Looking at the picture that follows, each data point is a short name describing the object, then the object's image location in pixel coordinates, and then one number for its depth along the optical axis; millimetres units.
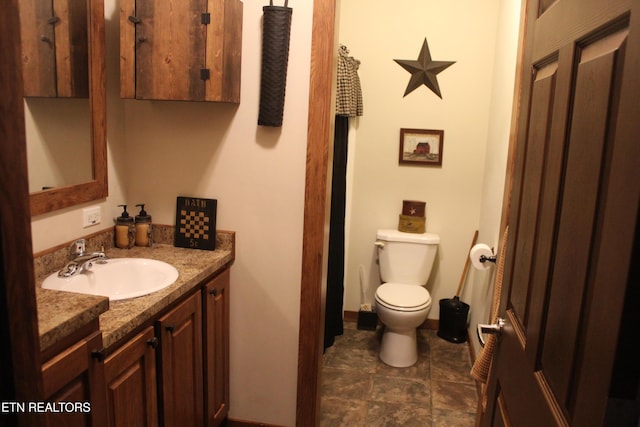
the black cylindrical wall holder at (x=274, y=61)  1962
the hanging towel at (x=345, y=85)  3084
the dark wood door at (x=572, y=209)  680
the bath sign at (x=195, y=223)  2189
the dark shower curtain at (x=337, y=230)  3201
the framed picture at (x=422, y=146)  3457
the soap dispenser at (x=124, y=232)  2108
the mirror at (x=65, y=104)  1646
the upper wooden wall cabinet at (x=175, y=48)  1851
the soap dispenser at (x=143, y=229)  2166
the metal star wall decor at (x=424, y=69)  3359
